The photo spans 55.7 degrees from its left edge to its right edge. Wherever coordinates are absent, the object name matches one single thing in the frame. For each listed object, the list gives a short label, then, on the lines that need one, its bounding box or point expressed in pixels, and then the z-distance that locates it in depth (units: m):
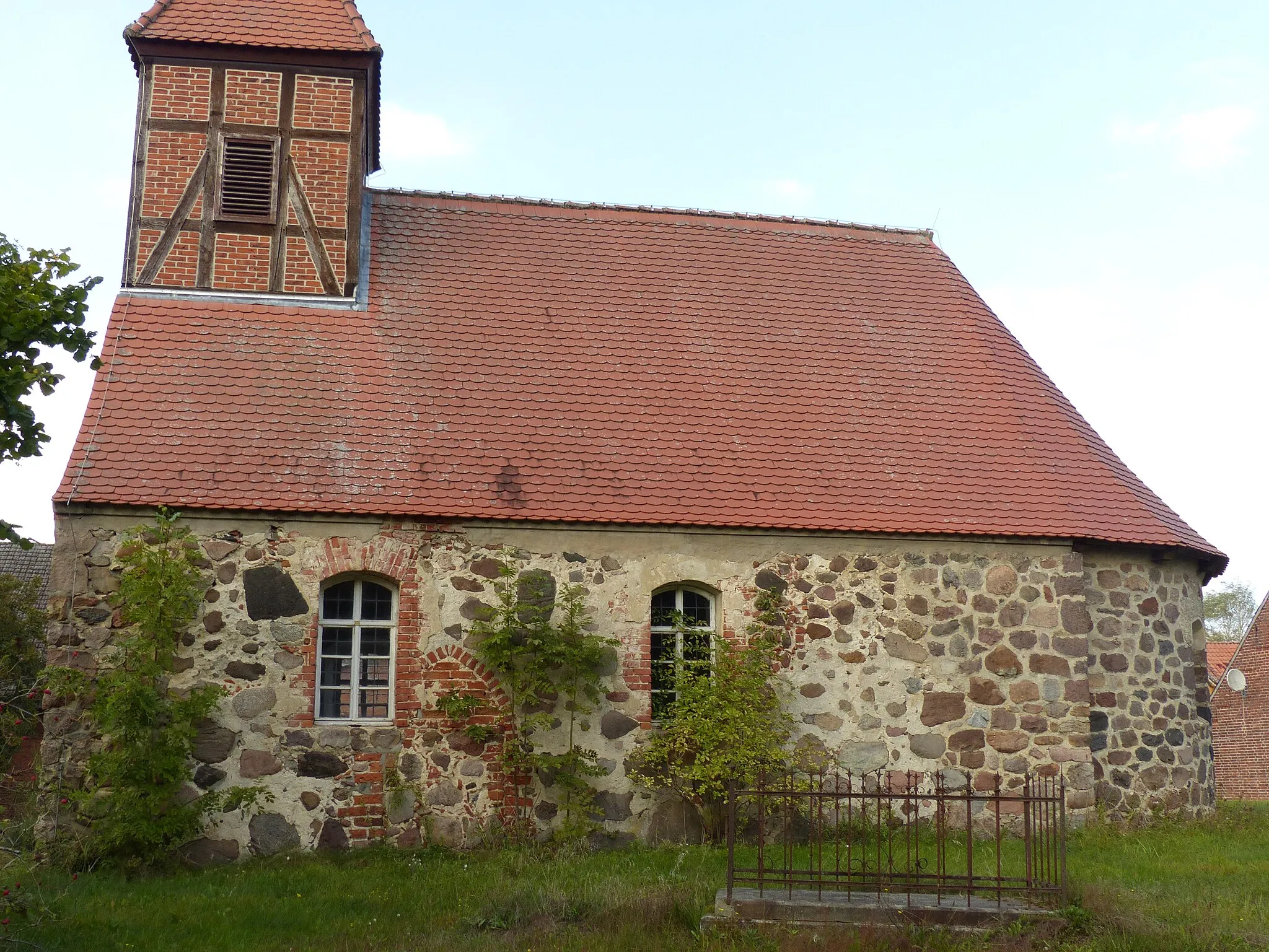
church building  11.71
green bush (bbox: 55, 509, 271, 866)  10.44
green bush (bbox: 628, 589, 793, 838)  11.70
